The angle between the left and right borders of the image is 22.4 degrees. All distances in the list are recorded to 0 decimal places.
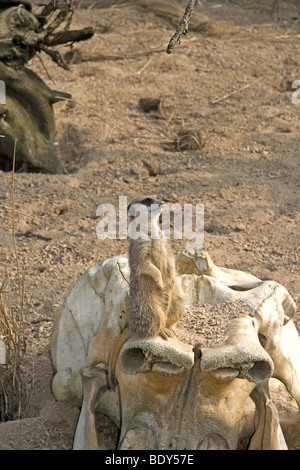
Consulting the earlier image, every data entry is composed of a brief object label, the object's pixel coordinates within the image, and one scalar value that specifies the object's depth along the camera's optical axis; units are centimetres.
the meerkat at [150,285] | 321
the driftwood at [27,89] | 629
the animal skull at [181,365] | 301
